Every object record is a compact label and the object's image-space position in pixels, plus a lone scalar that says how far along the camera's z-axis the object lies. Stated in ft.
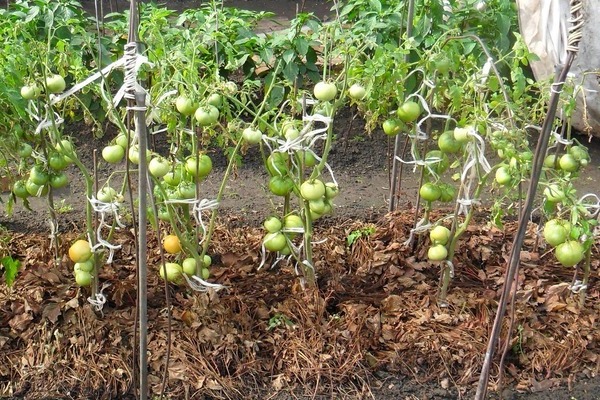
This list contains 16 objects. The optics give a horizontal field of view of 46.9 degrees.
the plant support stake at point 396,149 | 9.16
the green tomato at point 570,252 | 6.79
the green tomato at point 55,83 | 6.90
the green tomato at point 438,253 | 8.02
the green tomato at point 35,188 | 7.61
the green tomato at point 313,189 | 7.25
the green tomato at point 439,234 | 8.06
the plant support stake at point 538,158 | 5.04
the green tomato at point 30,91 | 6.78
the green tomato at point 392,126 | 7.98
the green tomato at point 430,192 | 8.09
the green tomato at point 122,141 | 7.08
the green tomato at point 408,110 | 7.61
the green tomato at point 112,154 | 6.63
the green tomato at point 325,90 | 6.91
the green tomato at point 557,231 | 6.77
